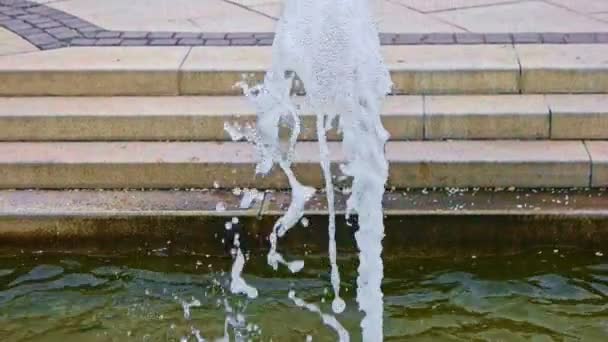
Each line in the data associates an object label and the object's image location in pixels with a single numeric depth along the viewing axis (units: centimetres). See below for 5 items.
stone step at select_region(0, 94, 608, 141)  579
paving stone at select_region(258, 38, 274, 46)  672
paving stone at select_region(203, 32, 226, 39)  689
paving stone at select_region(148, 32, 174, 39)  694
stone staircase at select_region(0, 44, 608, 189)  555
